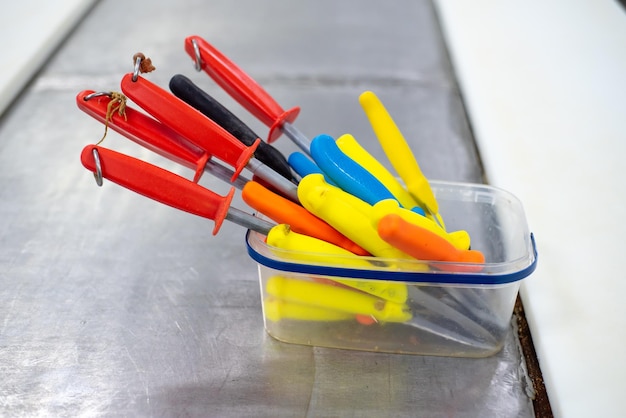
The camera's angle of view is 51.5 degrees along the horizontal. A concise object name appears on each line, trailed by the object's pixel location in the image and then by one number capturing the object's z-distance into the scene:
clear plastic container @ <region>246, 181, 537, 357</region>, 0.41
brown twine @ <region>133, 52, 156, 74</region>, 0.41
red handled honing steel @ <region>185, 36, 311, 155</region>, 0.48
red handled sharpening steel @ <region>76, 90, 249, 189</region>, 0.41
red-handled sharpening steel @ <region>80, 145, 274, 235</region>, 0.40
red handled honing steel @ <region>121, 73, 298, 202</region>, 0.41
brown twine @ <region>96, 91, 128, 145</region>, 0.41
